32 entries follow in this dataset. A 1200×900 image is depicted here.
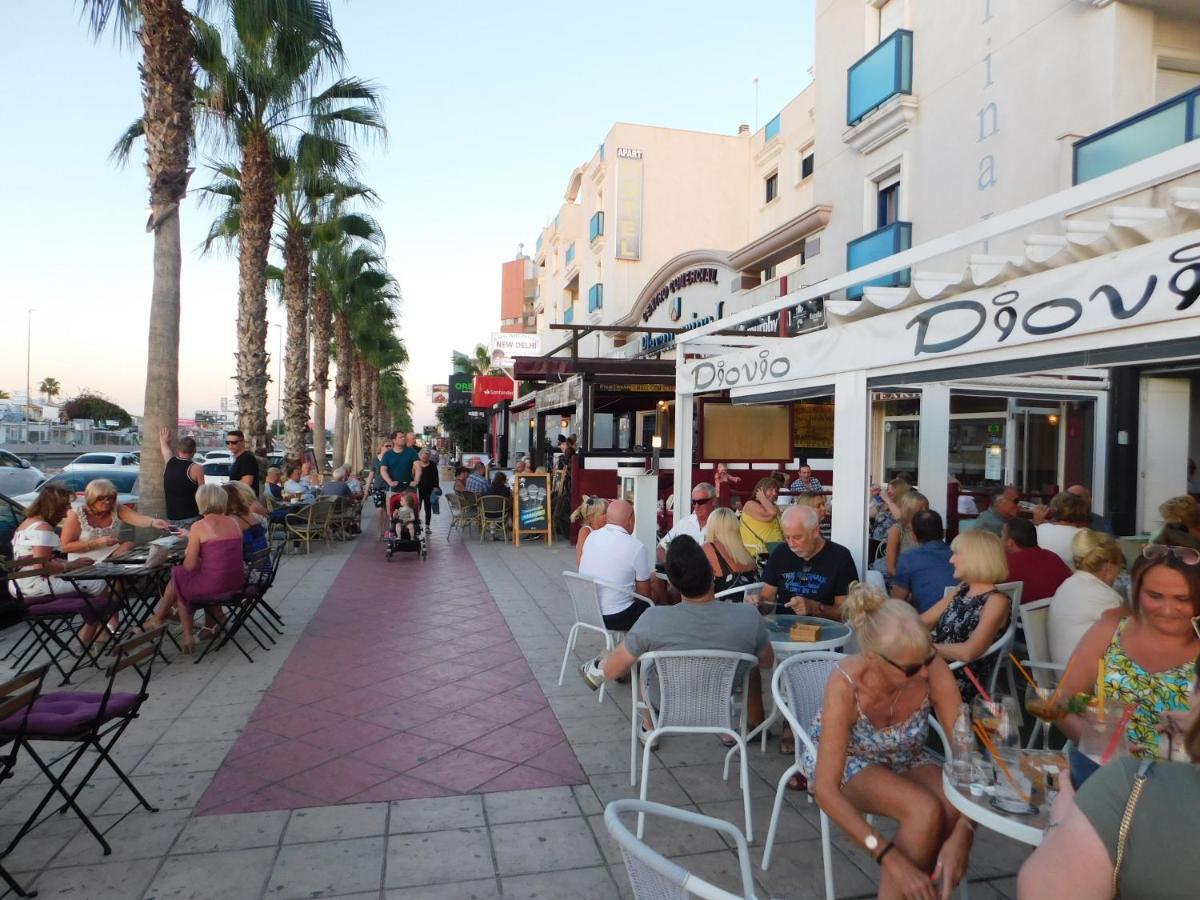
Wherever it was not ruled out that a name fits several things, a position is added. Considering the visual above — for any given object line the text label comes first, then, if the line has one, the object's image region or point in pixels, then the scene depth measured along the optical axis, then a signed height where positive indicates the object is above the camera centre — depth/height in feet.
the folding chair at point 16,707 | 9.00 -3.26
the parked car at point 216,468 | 68.62 -2.91
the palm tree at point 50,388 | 328.08 +18.93
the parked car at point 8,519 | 26.50 -3.09
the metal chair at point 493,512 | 43.39 -3.90
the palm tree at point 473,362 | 211.82 +22.08
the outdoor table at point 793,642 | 12.38 -3.10
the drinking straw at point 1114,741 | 6.68 -2.46
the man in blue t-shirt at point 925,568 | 14.32 -2.17
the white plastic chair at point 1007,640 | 11.86 -2.86
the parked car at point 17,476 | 53.67 -3.12
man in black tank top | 24.72 -1.50
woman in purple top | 18.95 -3.03
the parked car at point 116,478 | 46.70 -2.77
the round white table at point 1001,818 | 6.57 -3.16
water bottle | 7.41 -2.89
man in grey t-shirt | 11.23 -2.59
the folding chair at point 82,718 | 10.05 -3.84
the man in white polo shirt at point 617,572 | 16.20 -2.66
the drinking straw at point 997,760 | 7.03 -2.94
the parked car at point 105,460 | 71.49 -2.53
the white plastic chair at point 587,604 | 15.96 -3.39
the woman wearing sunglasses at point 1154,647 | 8.32 -2.10
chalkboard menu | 43.09 -3.32
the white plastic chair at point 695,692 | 10.73 -3.43
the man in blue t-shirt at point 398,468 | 40.01 -1.43
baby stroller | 37.04 -4.59
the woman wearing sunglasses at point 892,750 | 7.57 -3.25
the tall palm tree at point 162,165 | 28.71 +10.19
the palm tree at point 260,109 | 35.04 +17.59
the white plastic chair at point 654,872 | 4.74 -2.71
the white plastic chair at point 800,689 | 9.77 -3.19
